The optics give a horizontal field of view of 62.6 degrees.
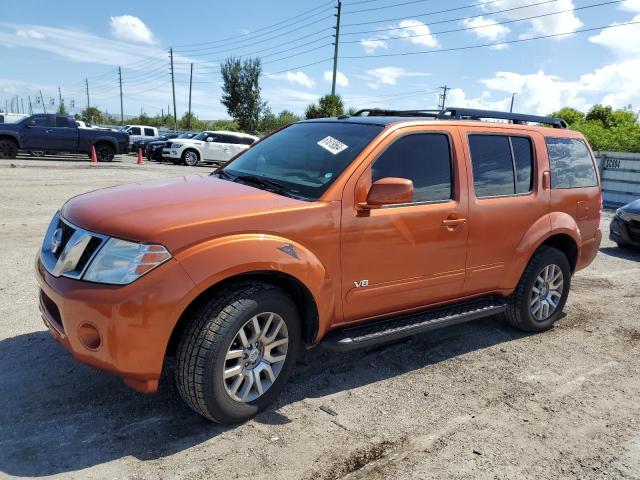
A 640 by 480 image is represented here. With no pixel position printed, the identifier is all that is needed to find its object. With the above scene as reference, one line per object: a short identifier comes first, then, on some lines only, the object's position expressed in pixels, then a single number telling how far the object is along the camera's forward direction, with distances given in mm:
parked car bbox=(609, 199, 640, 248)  9016
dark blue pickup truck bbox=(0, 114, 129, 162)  19234
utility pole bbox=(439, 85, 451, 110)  78144
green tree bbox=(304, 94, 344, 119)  32250
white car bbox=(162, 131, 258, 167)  23297
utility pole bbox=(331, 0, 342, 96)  33125
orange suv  2703
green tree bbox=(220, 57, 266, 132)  51875
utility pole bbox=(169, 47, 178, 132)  59344
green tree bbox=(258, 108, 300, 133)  52938
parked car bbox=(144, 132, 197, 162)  24812
